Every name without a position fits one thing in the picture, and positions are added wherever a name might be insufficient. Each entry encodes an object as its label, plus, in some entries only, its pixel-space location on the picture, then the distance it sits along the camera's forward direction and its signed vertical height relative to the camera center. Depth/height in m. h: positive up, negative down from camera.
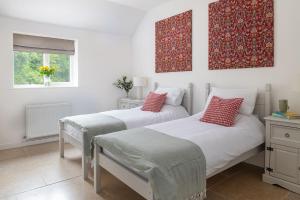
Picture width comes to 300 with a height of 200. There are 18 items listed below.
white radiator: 3.61 -0.45
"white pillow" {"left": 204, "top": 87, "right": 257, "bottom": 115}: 2.64 -0.04
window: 3.69 +0.58
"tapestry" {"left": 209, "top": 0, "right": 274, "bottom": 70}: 2.61 +0.76
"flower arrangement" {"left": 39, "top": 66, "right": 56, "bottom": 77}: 3.77 +0.37
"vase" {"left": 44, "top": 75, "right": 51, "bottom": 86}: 3.91 +0.19
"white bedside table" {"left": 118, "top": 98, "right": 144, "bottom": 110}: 4.10 -0.21
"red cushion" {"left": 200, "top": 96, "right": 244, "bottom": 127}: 2.46 -0.22
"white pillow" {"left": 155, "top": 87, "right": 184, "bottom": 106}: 3.56 -0.06
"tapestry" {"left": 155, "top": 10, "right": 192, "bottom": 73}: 3.58 +0.84
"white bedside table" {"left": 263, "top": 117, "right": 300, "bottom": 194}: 2.14 -0.61
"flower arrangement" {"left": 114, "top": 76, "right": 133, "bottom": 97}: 4.62 +0.17
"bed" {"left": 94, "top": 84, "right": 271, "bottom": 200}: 1.84 -0.48
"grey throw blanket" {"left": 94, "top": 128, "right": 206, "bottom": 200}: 1.51 -0.53
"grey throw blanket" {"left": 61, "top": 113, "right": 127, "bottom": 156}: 2.50 -0.40
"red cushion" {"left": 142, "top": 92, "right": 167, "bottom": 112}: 3.44 -0.16
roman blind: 3.61 +0.82
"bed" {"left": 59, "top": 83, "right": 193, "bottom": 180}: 2.51 -0.38
